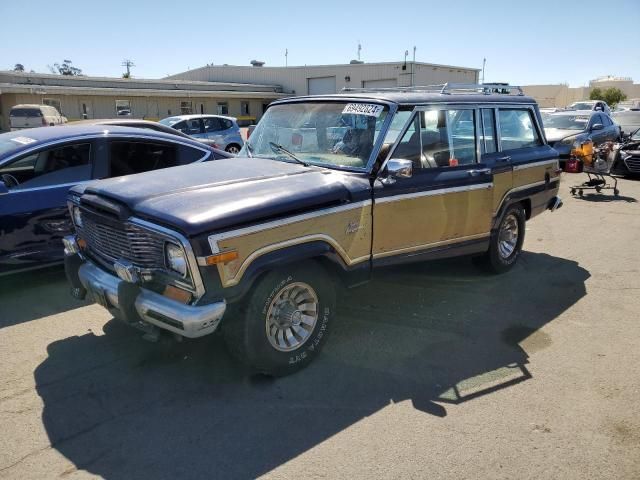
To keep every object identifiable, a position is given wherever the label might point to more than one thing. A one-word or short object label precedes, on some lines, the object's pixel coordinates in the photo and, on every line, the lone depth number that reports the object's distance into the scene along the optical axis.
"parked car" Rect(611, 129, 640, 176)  13.23
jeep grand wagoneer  3.27
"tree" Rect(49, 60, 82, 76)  79.62
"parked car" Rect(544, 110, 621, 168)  13.79
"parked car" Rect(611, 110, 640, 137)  21.37
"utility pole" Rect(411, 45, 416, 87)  42.39
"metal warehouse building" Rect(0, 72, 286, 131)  29.31
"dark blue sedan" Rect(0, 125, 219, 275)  5.12
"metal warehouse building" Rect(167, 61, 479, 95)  43.47
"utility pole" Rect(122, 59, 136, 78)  76.16
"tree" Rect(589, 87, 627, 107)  68.44
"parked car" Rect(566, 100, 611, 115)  26.71
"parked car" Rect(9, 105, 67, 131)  21.75
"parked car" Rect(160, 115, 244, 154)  17.95
